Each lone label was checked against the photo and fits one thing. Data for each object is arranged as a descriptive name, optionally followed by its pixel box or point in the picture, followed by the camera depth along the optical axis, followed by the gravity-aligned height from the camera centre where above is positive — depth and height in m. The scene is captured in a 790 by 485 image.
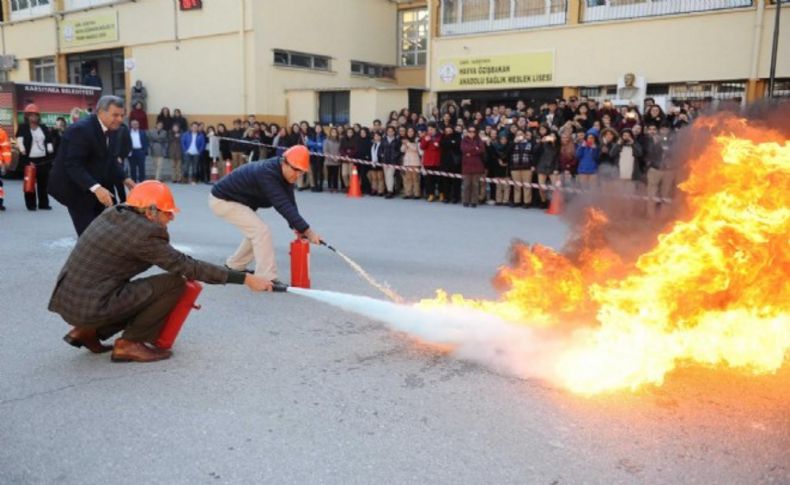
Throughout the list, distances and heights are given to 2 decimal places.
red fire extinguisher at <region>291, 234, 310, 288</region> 6.86 -1.38
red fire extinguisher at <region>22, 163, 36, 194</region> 12.25 -1.03
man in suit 6.32 -0.41
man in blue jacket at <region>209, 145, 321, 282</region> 6.64 -0.72
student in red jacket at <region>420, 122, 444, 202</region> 15.43 -0.60
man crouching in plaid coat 4.48 -1.02
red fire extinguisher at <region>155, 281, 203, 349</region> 4.87 -1.37
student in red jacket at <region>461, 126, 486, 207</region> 14.52 -0.76
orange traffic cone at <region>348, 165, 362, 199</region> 16.50 -1.44
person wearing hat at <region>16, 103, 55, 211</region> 12.63 -0.52
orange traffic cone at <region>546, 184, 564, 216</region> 12.40 -1.32
